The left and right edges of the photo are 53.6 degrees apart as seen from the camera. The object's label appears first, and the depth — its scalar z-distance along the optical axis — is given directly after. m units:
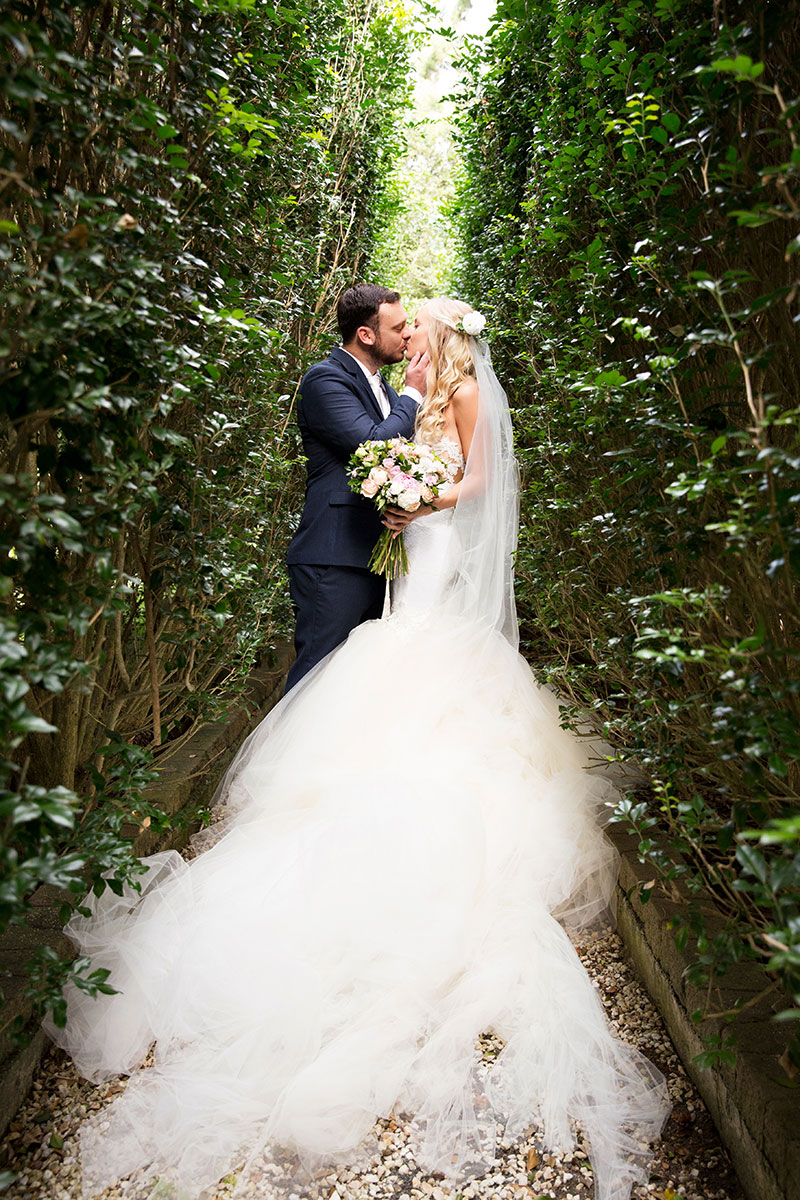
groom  3.65
